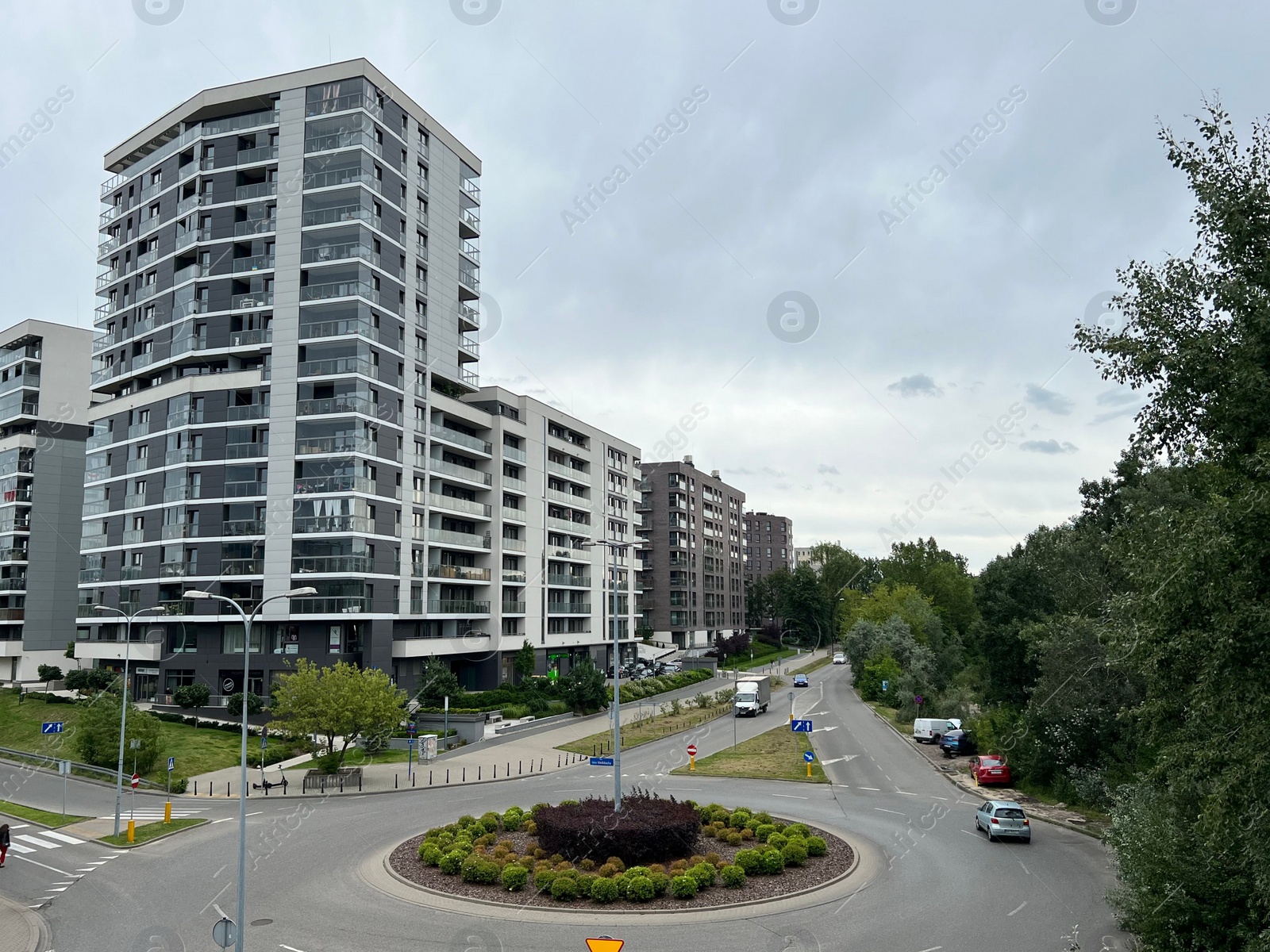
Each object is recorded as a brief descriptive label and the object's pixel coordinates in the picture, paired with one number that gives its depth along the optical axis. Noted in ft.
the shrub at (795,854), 80.94
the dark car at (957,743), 152.87
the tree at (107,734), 129.59
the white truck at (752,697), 213.87
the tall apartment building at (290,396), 190.08
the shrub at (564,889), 73.05
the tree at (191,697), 183.11
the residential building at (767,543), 585.63
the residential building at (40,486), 249.08
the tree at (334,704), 130.31
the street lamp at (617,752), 86.17
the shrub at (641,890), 72.33
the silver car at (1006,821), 90.74
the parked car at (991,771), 124.67
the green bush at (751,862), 79.15
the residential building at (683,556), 398.83
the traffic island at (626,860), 73.00
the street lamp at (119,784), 99.60
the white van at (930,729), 168.55
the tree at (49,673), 226.38
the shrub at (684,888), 72.49
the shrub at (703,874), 74.59
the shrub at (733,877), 74.95
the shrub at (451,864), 79.82
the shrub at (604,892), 72.28
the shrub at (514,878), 75.25
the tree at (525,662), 239.71
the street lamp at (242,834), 52.54
